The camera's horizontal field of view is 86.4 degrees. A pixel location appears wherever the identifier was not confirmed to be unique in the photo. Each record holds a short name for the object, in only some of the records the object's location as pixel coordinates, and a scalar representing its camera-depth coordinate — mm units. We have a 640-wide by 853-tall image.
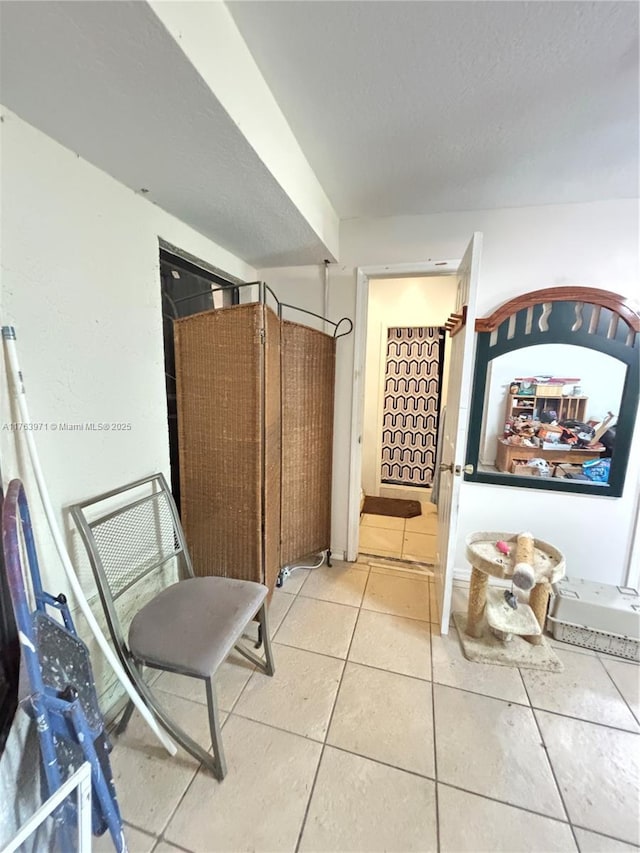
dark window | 1705
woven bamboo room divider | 1575
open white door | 1620
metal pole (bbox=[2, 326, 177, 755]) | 958
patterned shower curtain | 3564
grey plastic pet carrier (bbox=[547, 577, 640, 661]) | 1698
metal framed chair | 1152
